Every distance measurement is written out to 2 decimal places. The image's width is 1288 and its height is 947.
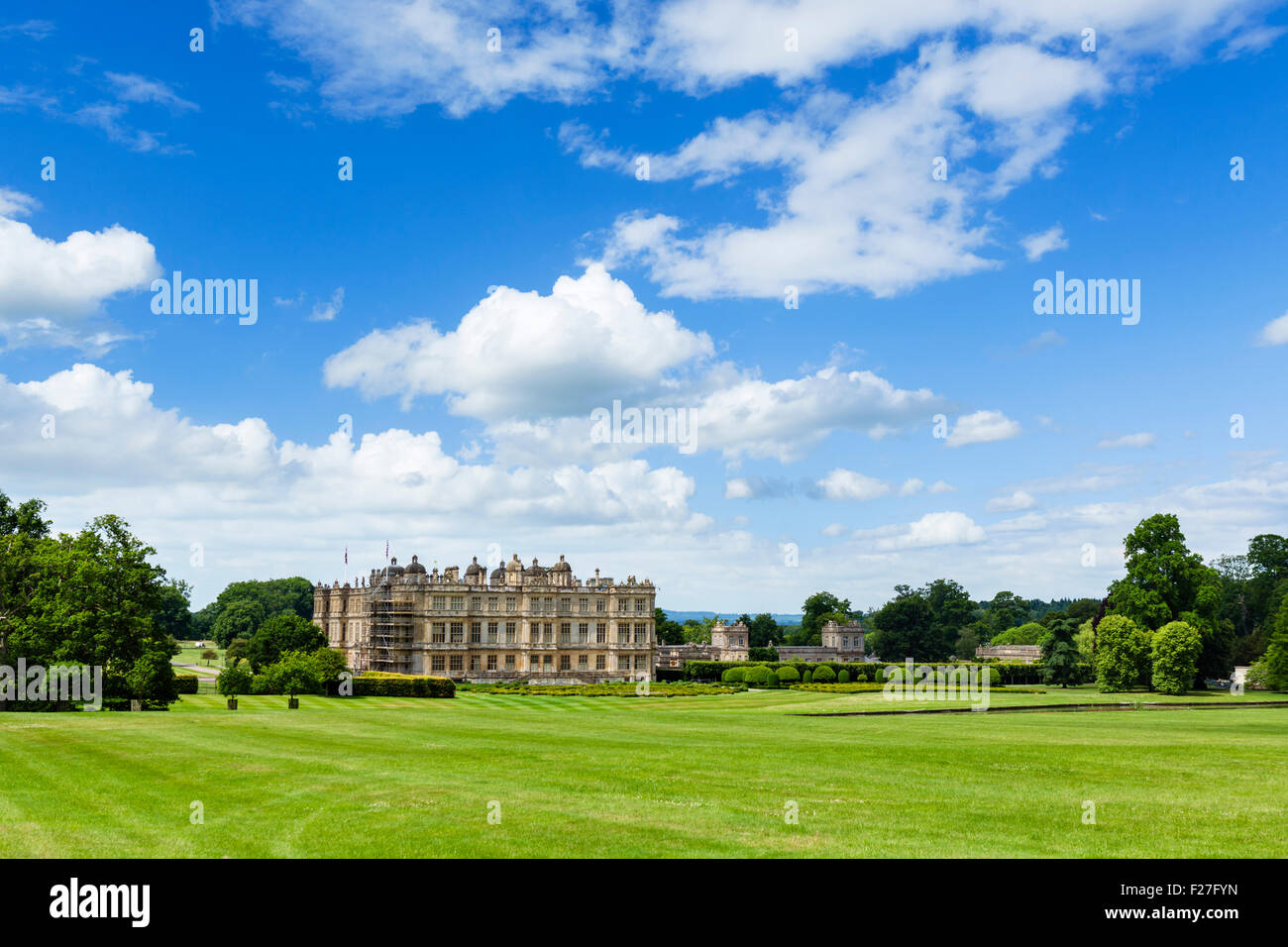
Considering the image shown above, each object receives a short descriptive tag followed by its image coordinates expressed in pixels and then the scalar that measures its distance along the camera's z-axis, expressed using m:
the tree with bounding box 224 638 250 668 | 105.74
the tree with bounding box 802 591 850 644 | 172.75
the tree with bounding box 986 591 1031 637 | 193.55
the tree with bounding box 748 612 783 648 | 160.62
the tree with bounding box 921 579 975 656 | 177.00
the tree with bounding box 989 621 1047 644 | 158.38
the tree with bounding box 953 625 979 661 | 162.25
